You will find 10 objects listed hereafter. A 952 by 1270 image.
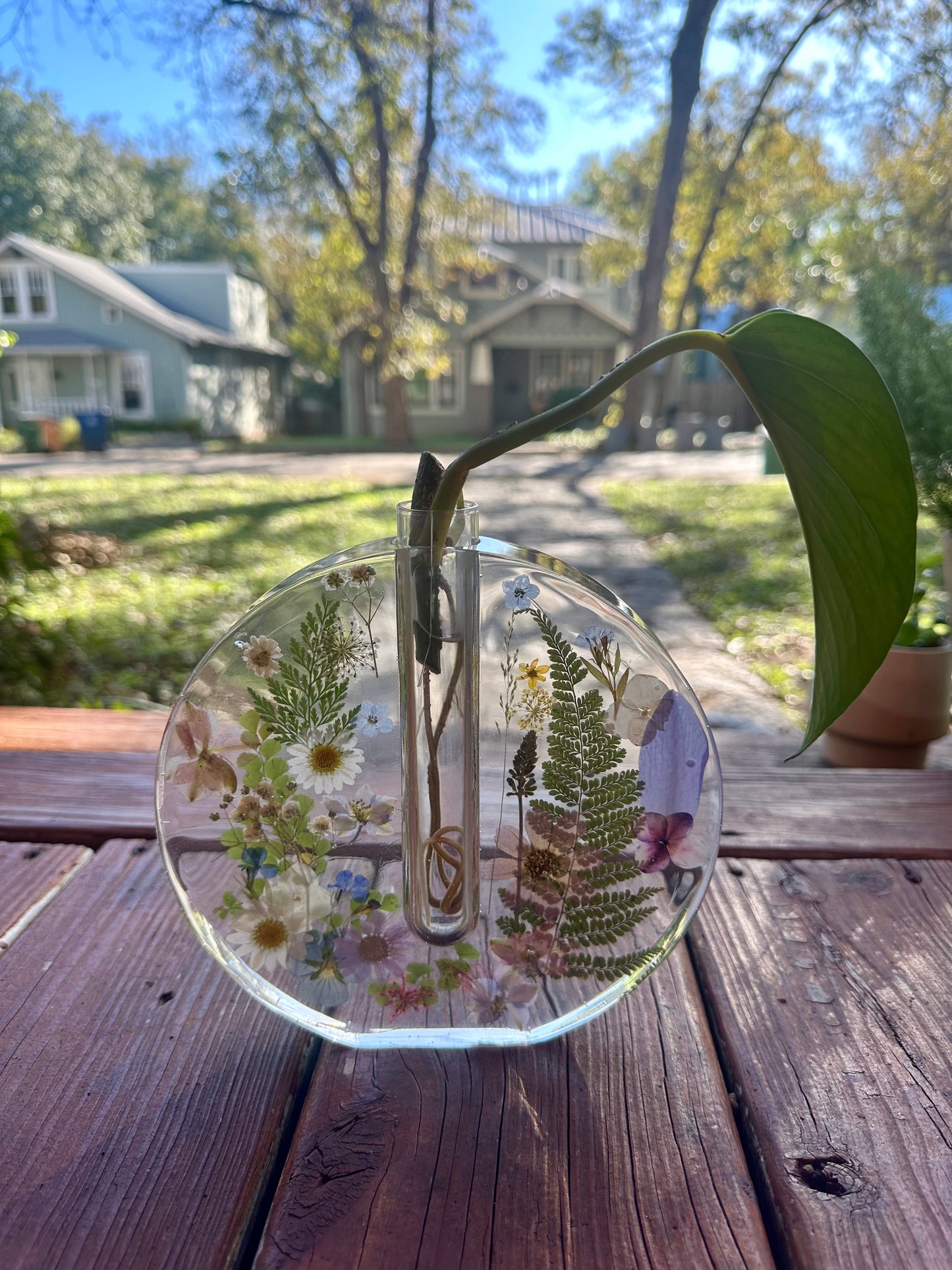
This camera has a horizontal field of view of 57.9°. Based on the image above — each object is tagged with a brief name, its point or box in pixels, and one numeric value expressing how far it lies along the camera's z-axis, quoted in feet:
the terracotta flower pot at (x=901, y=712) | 4.23
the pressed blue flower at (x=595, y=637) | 1.40
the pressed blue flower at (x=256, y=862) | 1.41
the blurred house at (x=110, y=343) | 42.63
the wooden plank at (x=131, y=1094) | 1.14
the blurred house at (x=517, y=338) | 43.47
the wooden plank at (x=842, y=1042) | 1.17
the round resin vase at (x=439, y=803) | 1.39
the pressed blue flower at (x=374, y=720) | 1.40
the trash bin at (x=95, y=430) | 35.94
